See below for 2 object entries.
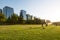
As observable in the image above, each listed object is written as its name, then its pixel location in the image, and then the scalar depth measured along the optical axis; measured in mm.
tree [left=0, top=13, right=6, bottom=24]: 25761
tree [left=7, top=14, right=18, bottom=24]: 29853
